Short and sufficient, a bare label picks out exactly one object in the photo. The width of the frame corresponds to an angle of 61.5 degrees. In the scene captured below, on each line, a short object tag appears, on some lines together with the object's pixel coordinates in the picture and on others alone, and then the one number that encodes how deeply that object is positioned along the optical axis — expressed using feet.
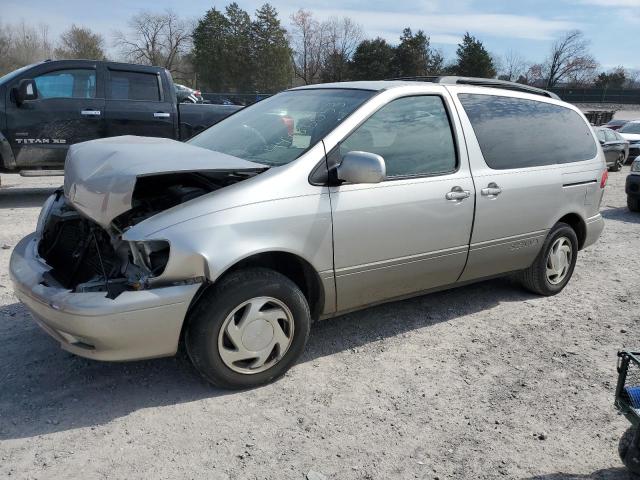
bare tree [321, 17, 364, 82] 177.88
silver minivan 9.28
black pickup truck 25.90
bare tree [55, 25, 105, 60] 187.62
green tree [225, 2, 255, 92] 173.78
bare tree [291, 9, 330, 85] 196.13
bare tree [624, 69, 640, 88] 218.36
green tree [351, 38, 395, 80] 165.17
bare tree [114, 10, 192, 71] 211.41
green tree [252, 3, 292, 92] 174.40
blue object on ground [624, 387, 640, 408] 7.44
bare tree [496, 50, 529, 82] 210.30
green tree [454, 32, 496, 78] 163.84
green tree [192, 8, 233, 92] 174.40
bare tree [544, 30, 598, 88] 243.19
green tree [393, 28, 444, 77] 167.12
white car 59.36
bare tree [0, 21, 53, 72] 182.95
